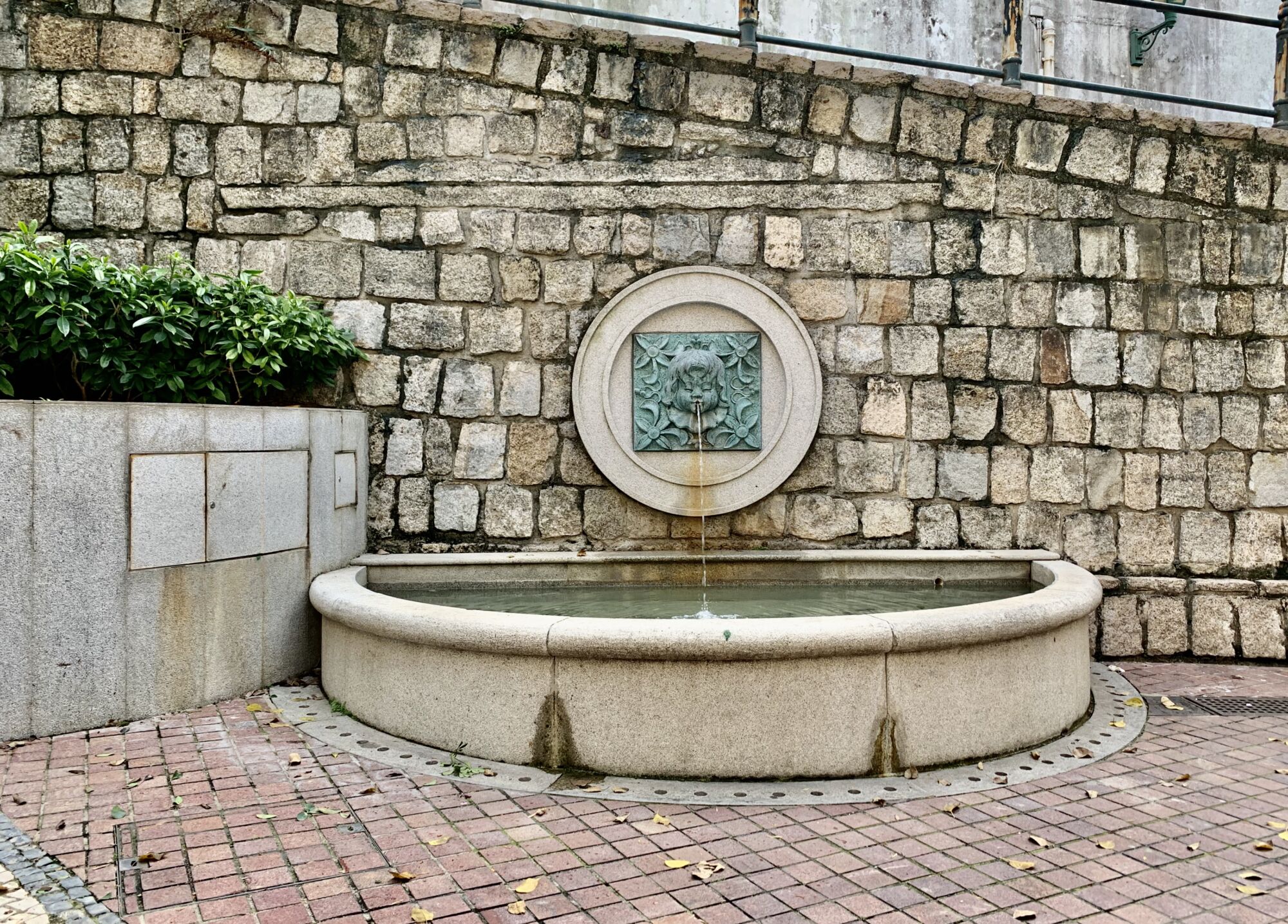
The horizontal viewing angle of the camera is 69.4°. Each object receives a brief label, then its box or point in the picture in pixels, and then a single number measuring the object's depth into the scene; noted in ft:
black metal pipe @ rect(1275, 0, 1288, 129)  19.48
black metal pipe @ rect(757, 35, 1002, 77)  19.29
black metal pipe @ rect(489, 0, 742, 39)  19.13
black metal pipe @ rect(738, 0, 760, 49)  19.58
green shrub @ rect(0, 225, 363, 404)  13.00
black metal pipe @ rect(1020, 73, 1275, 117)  19.71
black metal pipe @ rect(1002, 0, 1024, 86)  19.76
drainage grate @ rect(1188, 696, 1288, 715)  14.87
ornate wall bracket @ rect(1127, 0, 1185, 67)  31.45
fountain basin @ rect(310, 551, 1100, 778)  11.21
